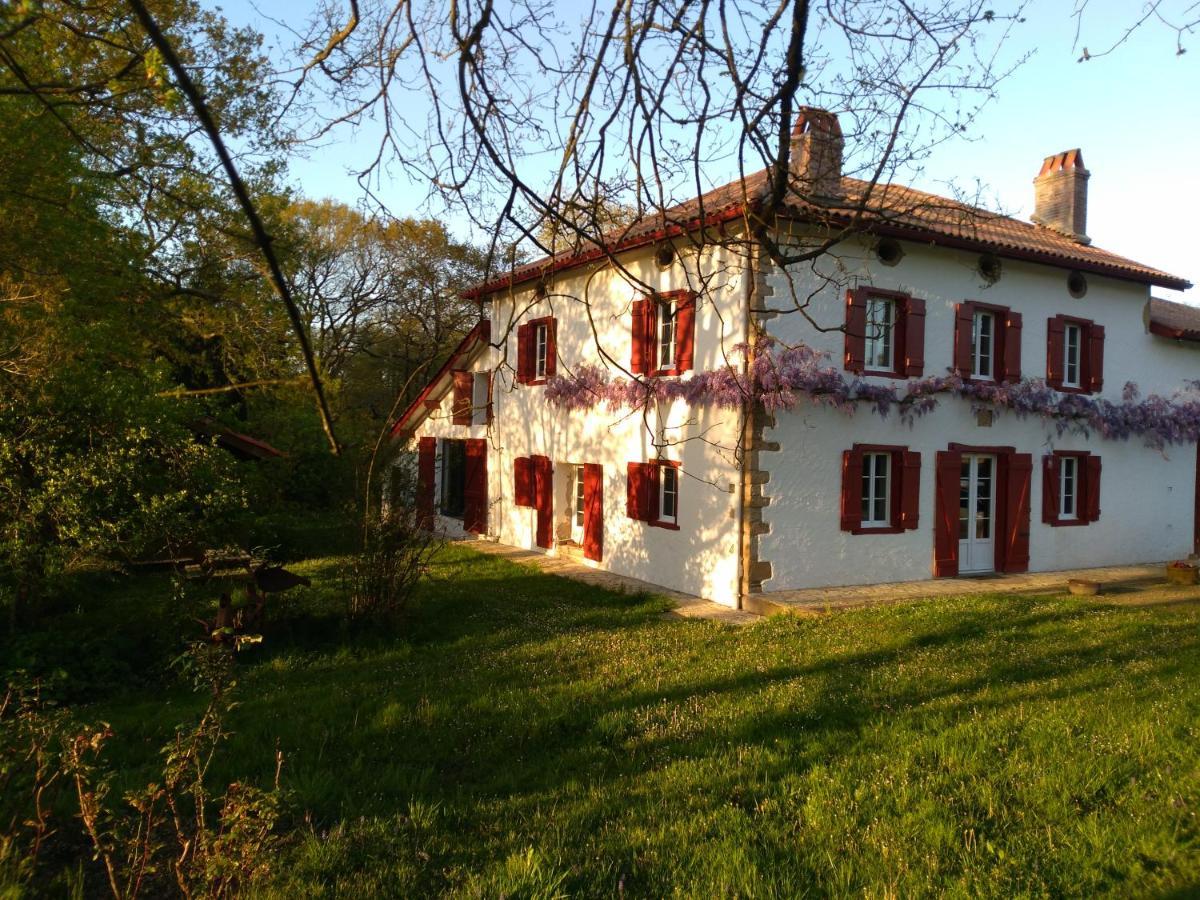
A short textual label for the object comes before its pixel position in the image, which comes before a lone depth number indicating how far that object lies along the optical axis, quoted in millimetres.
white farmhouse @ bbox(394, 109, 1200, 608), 12281
